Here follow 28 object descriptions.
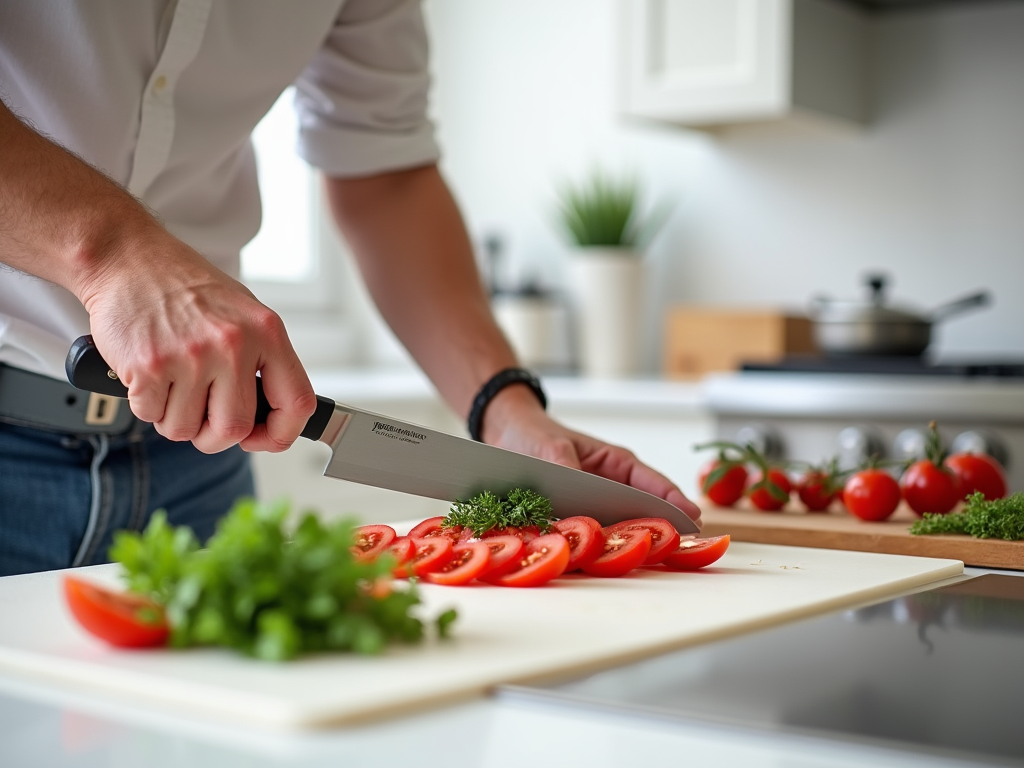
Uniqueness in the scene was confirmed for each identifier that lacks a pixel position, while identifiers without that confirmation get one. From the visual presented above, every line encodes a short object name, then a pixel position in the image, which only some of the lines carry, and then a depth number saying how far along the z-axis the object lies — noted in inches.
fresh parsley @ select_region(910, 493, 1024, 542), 43.9
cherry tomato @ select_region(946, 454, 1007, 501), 52.3
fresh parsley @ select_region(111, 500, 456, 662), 23.4
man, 33.6
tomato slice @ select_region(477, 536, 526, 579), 35.2
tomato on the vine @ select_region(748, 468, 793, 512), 52.4
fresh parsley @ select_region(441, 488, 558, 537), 39.2
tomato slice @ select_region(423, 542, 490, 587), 34.6
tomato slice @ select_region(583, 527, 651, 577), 37.3
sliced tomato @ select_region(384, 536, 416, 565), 36.4
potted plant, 122.3
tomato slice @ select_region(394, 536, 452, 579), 35.6
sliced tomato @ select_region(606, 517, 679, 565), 38.7
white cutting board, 23.0
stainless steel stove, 86.0
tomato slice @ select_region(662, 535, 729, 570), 38.7
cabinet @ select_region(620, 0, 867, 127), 103.8
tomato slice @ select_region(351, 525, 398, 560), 37.9
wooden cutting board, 43.4
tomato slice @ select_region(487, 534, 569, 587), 34.9
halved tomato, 24.9
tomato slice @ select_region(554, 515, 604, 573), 37.3
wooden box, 111.7
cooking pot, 99.0
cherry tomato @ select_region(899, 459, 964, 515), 50.4
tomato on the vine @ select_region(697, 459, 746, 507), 53.3
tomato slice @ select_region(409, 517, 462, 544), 39.4
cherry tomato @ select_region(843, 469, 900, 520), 49.5
